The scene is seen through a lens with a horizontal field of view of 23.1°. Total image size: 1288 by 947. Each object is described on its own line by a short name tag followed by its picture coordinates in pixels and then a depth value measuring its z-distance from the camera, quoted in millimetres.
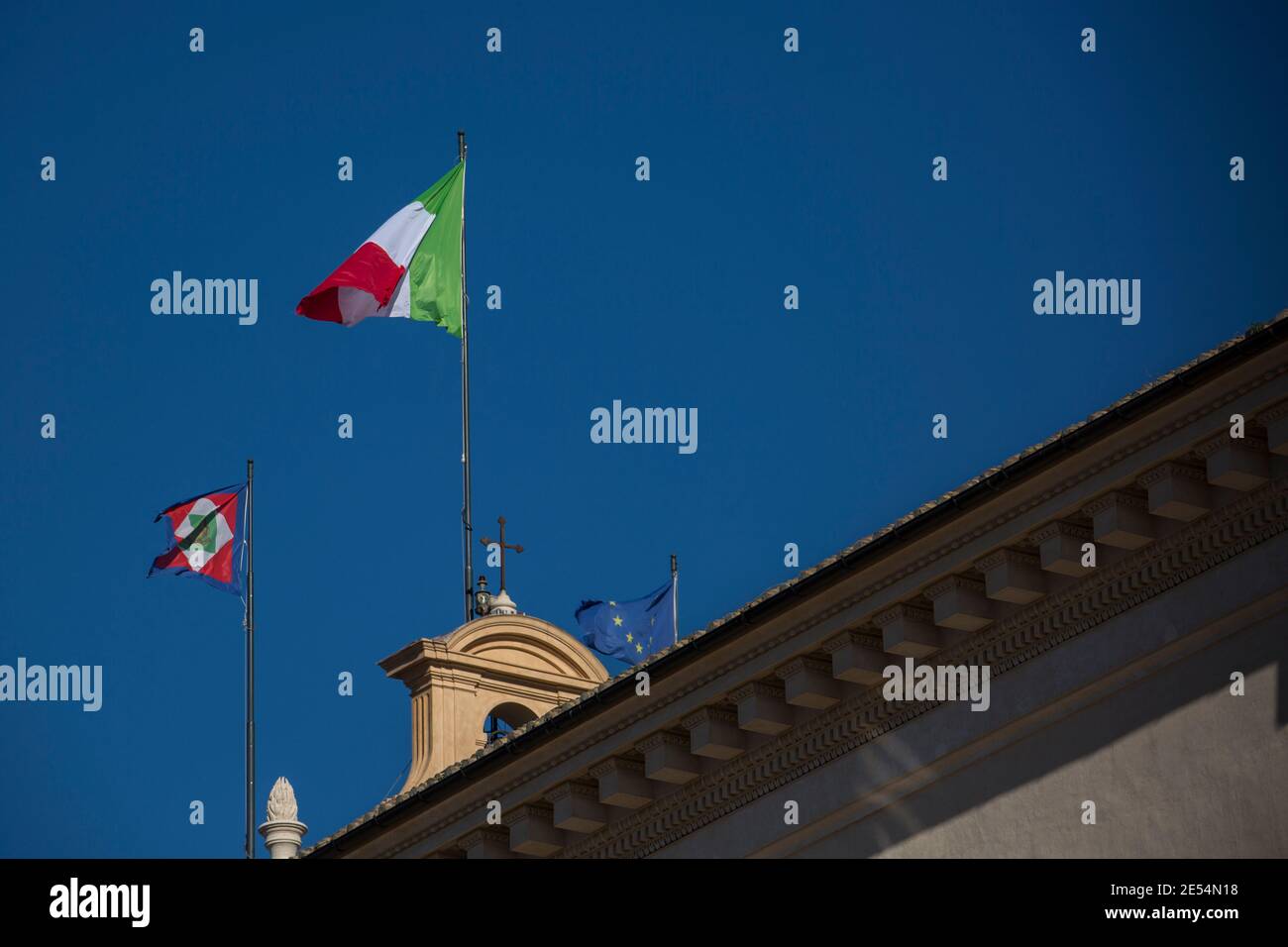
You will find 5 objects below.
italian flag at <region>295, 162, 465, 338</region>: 37469
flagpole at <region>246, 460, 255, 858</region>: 36891
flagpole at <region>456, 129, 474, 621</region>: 36312
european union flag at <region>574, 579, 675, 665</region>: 38062
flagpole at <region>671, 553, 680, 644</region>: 38719
